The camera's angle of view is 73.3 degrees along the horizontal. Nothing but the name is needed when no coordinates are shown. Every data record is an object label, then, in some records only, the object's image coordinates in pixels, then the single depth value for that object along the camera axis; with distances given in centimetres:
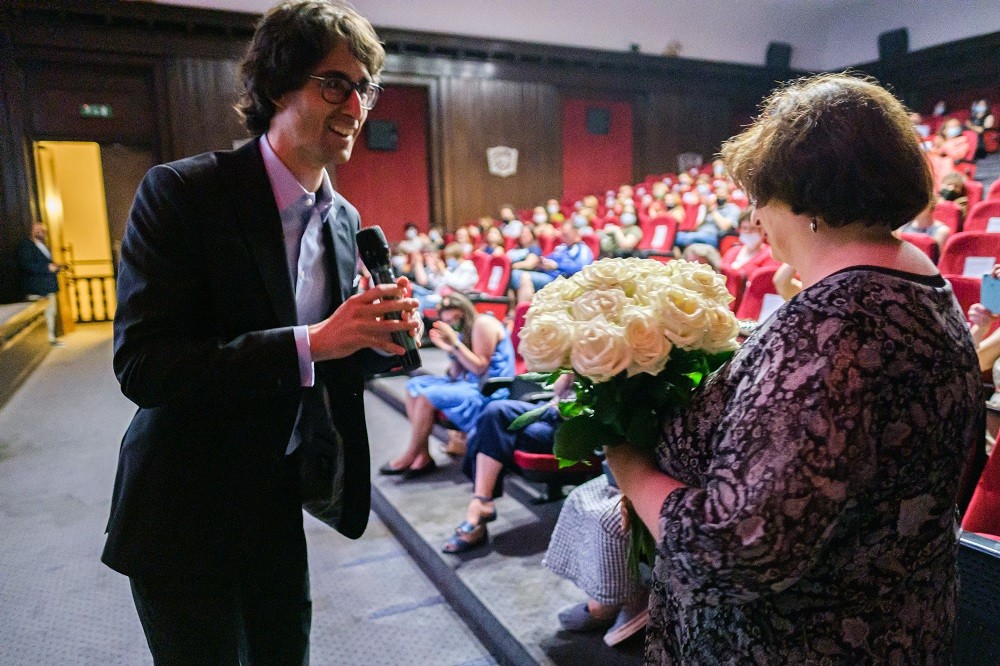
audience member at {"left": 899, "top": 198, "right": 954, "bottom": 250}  444
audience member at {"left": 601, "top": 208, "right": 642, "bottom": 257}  738
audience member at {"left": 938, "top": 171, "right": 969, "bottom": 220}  518
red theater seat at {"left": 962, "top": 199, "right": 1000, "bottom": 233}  444
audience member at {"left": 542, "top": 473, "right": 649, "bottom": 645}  193
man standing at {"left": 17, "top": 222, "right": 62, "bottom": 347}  763
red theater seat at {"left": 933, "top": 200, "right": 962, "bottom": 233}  492
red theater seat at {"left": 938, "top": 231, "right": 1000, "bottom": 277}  318
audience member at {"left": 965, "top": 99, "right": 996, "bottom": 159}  929
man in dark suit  96
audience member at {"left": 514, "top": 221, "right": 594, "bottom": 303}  586
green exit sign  838
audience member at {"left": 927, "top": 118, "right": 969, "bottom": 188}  707
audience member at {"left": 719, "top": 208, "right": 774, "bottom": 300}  400
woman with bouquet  70
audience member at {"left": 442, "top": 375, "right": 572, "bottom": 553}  261
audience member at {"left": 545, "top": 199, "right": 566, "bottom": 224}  1020
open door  943
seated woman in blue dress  317
